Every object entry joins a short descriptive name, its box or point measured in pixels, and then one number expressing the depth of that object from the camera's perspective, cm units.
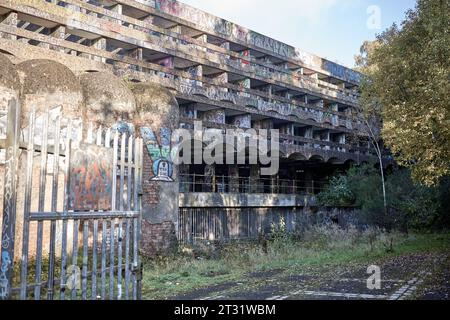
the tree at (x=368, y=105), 2538
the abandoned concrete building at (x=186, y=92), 1465
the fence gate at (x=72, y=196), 404
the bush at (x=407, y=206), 2212
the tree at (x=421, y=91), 1288
